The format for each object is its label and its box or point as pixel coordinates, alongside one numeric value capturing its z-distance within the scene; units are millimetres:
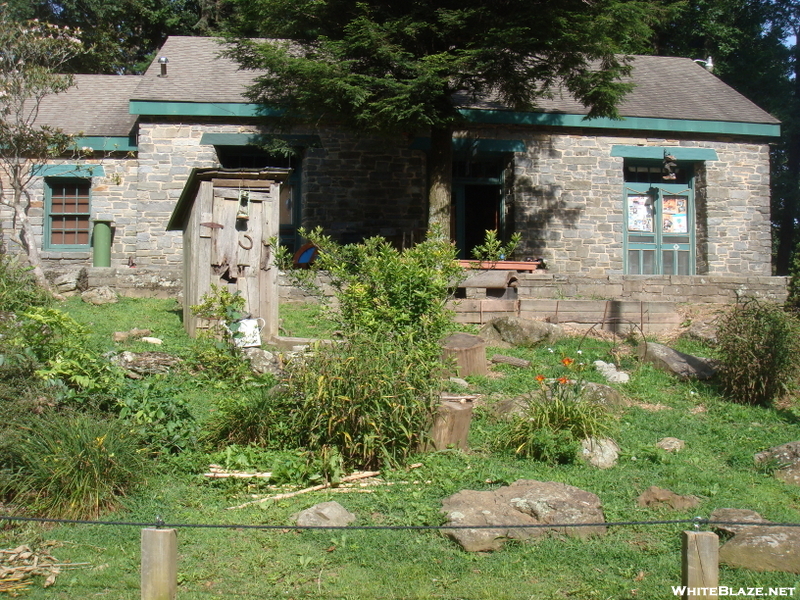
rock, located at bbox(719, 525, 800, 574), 4770
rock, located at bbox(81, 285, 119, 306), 12914
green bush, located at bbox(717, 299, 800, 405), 8531
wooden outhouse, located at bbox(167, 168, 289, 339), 10156
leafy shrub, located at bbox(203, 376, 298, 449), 6398
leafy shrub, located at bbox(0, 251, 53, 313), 9469
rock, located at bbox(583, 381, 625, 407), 7816
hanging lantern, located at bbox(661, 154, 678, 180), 17453
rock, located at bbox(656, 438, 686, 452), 7057
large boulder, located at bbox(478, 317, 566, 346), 10766
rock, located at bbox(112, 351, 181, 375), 8206
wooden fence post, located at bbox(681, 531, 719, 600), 3594
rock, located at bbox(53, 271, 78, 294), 13508
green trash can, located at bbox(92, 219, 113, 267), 17125
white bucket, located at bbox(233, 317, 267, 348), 9445
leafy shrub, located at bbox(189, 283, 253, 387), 7043
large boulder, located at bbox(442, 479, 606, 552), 5059
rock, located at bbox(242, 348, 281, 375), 8508
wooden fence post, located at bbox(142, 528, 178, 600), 3611
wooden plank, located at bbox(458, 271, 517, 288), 12430
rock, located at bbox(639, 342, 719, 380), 9430
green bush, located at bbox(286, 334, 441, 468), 6074
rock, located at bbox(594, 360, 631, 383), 9258
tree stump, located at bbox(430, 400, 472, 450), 6570
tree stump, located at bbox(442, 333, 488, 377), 9102
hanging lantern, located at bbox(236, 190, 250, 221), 10164
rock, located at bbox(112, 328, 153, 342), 9830
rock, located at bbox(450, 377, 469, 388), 8567
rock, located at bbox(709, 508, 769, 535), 5043
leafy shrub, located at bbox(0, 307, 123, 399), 6180
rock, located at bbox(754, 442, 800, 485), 6418
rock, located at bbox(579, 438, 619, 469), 6535
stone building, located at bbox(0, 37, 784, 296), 16375
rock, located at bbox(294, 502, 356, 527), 5234
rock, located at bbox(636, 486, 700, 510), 5684
